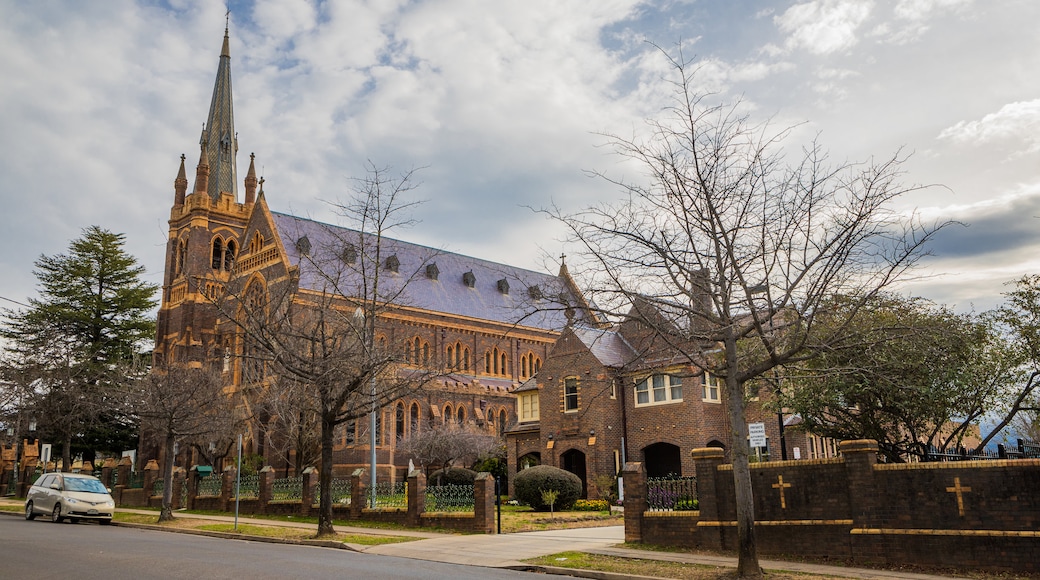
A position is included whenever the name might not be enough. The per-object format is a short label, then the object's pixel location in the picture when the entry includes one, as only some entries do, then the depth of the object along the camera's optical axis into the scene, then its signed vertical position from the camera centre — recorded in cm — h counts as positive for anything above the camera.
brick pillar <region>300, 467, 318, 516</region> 2589 -110
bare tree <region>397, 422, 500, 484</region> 4062 +46
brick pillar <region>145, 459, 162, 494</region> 3584 -66
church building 4962 +1120
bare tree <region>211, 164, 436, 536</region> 2011 +281
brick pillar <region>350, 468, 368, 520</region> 2388 -120
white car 2391 -110
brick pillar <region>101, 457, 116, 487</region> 3991 -58
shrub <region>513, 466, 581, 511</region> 2719 -117
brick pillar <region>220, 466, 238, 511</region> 3028 -101
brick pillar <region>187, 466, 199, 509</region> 3234 -109
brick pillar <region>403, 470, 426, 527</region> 2183 -114
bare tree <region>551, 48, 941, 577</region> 1244 +281
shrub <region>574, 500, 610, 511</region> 2839 -200
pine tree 4909 +986
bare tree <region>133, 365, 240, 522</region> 2727 +226
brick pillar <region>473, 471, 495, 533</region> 1994 -135
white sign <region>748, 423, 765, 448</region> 1823 +25
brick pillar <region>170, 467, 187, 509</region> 3394 -134
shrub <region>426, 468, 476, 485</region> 3434 -96
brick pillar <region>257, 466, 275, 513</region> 2816 -106
